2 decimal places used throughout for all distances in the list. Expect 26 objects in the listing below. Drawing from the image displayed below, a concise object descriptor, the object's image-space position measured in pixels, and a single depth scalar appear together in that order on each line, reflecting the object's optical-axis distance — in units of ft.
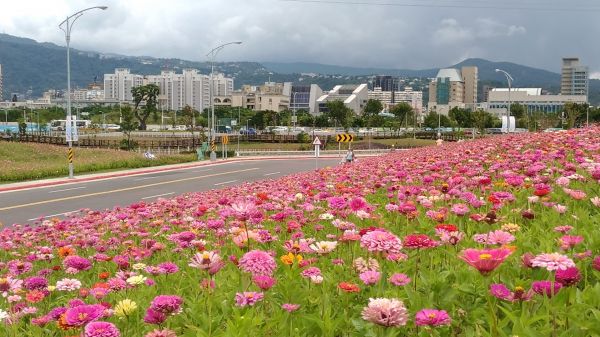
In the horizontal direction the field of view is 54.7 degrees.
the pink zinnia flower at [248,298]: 8.71
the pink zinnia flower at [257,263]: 9.06
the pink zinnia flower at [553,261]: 7.50
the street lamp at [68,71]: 108.58
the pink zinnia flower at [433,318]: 7.04
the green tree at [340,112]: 395.14
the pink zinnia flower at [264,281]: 9.07
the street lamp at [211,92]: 168.55
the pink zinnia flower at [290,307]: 8.83
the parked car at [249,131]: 387.45
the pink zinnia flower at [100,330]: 7.43
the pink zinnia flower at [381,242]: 9.21
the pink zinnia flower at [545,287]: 8.16
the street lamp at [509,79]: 168.37
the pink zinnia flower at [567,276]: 7.68
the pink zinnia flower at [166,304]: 8.40
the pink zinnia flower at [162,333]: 8.00
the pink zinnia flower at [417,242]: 9.64
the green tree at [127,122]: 245.82
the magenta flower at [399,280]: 9.30
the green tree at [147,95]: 354.95
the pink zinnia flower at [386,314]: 6.77
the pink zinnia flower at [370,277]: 9.18
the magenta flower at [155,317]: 8.43
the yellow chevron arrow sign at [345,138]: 135.23
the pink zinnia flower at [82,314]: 7.75
